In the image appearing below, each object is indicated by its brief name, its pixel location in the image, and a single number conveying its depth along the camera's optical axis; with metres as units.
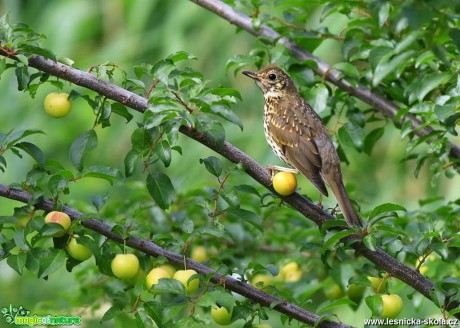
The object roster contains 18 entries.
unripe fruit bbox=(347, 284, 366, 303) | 6.68
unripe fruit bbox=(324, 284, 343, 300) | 7.02
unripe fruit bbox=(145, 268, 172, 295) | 5.17
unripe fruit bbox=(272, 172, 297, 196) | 5.28
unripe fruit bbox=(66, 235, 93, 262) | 5.18
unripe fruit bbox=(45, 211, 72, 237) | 5.04
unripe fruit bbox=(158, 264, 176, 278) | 5.34
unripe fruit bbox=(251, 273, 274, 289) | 6.94
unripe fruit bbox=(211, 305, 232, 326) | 5.31
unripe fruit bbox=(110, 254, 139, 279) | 5.17
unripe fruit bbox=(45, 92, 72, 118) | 5.48
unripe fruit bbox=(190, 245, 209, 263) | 7.23
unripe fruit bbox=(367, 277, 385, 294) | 5.27
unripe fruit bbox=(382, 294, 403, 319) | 5.31
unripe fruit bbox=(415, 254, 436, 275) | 6.47
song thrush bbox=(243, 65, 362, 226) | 7.14
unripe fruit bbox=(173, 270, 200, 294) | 5.05
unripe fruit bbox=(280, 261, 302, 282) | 7.51
